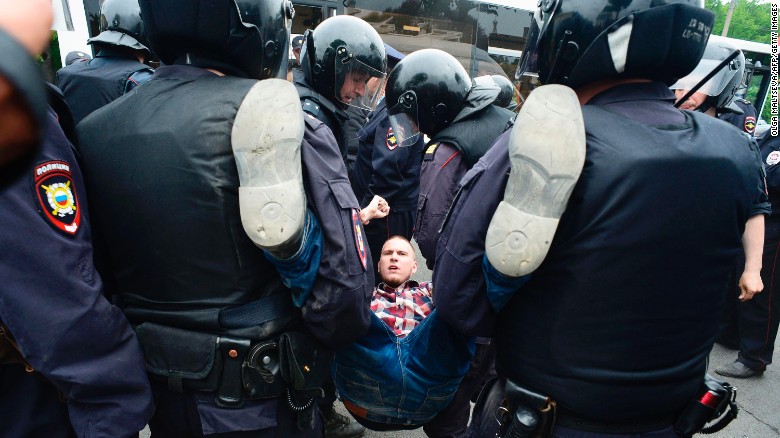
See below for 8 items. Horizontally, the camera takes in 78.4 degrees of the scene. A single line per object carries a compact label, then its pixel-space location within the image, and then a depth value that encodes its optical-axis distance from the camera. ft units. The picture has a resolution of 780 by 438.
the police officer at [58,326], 3.43
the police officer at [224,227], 4.10
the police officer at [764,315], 12.07
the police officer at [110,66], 10.69
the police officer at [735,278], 10.32
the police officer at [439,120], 8.77
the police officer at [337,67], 9.27
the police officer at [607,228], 3.74
